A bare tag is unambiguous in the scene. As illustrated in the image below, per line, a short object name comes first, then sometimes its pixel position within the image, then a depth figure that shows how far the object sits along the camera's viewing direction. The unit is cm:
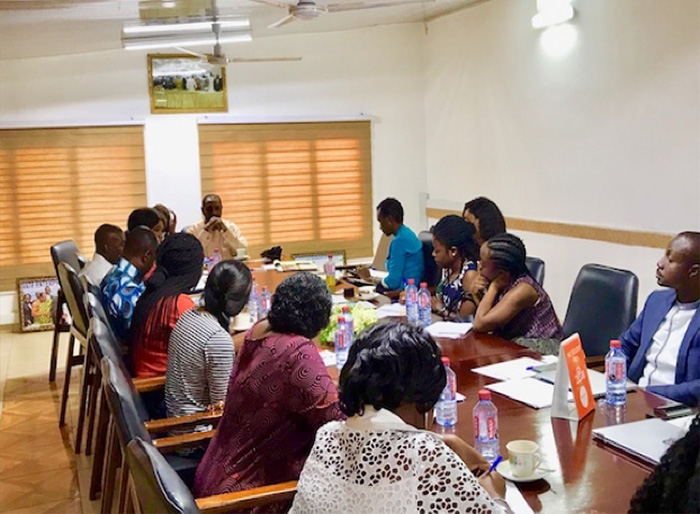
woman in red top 294
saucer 172
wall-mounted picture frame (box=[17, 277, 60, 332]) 702
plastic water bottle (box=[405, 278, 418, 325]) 352
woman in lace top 131
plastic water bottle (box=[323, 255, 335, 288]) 458
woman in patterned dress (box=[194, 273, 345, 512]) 197
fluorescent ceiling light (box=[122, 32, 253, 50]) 544
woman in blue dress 371
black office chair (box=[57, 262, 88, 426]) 380
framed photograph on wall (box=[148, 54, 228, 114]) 727
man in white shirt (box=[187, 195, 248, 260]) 605
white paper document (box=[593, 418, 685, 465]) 184
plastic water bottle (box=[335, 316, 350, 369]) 289
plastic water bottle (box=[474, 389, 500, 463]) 191
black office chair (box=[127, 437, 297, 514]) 129
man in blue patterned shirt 347
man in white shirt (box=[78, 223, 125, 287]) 431
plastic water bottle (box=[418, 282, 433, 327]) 352
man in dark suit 253
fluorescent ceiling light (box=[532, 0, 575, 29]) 557
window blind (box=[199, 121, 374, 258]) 751
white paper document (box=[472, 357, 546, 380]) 254
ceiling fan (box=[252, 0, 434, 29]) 408
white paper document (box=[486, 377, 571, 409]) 225
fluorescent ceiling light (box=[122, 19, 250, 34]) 528
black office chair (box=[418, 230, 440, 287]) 494
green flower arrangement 313
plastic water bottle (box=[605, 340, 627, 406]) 224
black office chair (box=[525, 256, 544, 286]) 390
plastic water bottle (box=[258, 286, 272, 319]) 394
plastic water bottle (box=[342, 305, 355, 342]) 297
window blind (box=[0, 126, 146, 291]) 696
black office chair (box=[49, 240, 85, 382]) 478
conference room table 164
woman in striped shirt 254
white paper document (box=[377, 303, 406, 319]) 363
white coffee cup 173
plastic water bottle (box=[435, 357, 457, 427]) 212
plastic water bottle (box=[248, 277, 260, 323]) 403
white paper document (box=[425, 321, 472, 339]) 319
